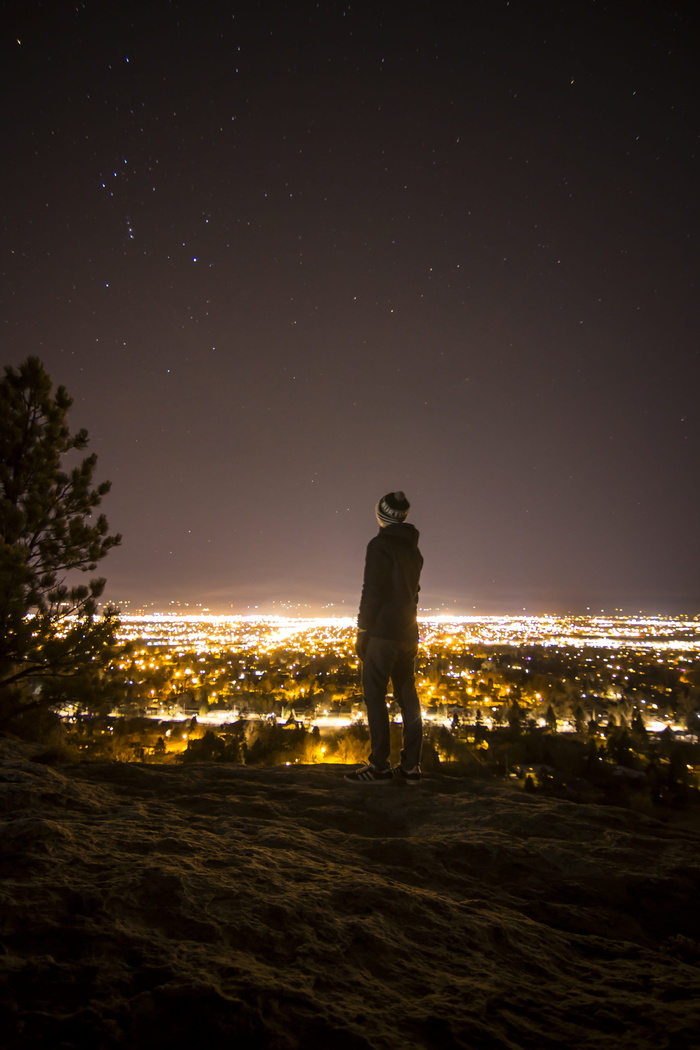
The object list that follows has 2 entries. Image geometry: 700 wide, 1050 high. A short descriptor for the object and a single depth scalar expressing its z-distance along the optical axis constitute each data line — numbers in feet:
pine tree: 21.83
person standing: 15.79
